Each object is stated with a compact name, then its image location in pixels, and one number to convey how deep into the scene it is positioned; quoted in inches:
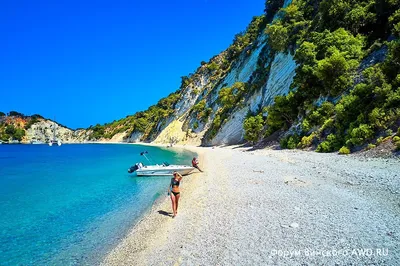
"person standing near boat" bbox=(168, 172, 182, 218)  469.7
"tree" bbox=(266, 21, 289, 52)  1733.5
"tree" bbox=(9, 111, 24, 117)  7628.0
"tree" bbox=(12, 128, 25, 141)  6963.6
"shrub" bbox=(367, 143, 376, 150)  712.4
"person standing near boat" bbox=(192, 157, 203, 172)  922.8
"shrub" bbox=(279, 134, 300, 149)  1119.6
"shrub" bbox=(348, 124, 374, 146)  752.6
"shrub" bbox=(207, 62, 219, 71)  3723.9
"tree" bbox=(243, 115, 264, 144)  1619.1
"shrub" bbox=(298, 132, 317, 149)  1024.9
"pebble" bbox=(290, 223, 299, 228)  332.5
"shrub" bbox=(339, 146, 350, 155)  776.9
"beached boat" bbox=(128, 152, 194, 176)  981.4
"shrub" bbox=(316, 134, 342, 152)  866.8
